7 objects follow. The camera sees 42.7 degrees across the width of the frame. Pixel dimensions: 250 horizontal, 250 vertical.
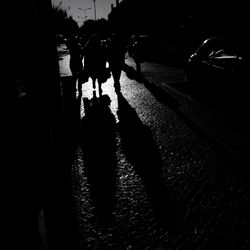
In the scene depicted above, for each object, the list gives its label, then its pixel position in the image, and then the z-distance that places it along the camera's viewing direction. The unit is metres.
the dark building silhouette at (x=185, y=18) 24.50
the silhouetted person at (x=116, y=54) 10.30
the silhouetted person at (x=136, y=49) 16.04
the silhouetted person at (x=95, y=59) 9.68
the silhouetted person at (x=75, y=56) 10.91
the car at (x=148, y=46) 24.23
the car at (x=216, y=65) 8.02
